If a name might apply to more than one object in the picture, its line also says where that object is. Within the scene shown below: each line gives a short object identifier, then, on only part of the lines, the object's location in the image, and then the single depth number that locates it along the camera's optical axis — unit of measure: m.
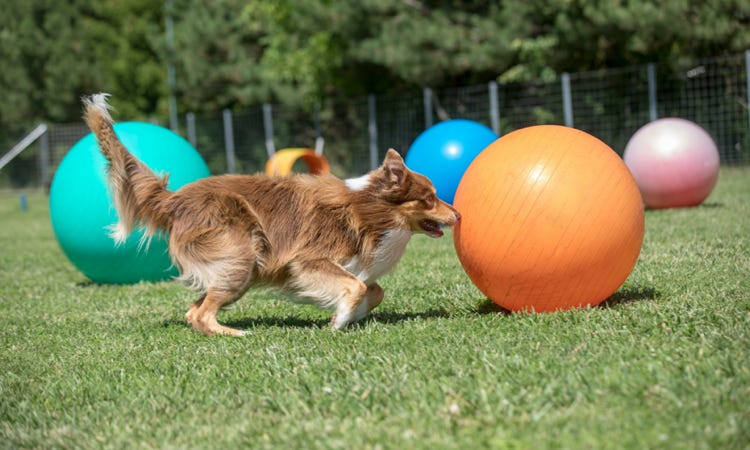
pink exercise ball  12.67
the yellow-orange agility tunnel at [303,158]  16.32
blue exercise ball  13.06
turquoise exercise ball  8.73
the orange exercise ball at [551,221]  5.45
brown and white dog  6.05
